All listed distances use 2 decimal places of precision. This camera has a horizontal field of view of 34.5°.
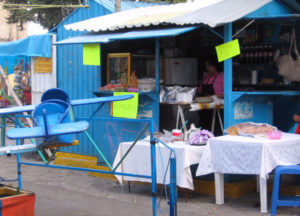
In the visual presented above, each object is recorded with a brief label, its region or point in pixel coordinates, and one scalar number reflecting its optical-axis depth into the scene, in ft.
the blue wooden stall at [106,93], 25.26
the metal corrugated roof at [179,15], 24.66
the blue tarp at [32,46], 36.60
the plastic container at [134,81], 30.30
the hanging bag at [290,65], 26.27
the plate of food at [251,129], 23.45
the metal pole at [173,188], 17.67
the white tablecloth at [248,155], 21.66
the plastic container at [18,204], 17.04
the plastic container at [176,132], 25.68
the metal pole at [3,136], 32.03
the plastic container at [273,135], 22.40
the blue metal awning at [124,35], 24.85
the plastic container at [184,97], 27.71
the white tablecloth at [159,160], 23.22
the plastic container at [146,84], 29.73
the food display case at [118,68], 30.78
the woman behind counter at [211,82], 30.71
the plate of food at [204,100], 28.32
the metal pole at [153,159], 17.08
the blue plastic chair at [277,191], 21.45
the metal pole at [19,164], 21.52
